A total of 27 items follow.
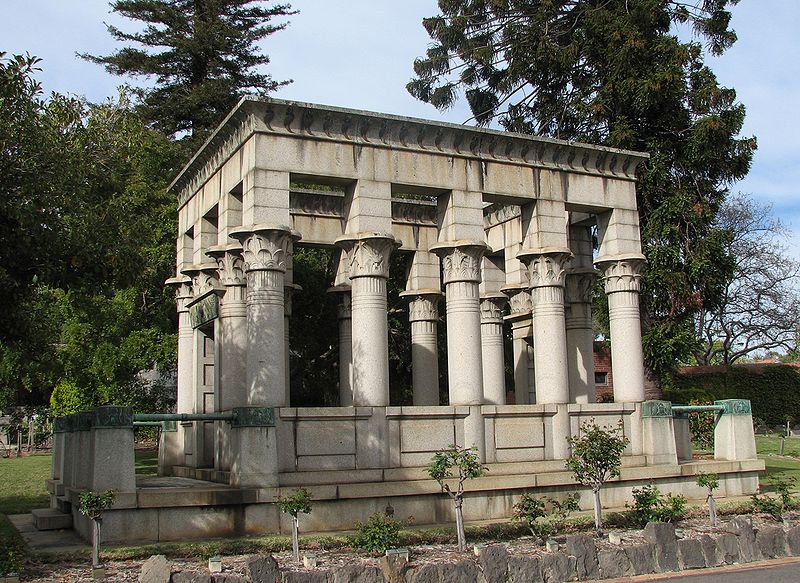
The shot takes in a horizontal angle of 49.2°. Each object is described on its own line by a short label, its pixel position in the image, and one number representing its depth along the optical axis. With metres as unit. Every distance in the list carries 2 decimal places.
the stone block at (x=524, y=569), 11.35
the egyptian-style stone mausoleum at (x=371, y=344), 14.86
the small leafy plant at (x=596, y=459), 14.44
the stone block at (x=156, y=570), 10.15
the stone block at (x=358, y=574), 10.65
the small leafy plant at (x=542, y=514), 14.41
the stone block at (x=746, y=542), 12.95
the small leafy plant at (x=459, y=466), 13.70
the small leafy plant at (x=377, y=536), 12.86
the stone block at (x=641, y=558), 12.09
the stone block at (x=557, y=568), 11.59
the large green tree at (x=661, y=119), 26.97
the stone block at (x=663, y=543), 12.26
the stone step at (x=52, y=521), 15.56
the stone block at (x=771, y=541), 13.16
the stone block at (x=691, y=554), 12.48
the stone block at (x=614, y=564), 11.92
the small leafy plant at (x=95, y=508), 12.05
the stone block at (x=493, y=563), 11.28
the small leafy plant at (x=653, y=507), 15.14
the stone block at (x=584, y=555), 11.80
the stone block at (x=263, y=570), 10.55
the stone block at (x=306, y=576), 10.44
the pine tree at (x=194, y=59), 38.06
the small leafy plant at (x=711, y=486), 15.52
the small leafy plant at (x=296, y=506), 12.55
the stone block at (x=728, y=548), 12.80
